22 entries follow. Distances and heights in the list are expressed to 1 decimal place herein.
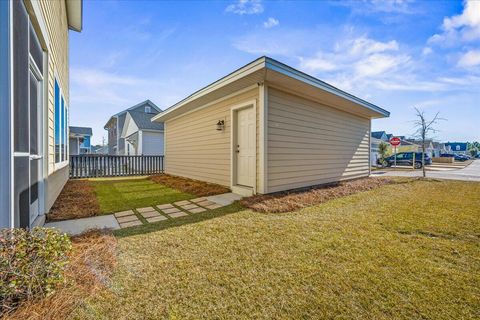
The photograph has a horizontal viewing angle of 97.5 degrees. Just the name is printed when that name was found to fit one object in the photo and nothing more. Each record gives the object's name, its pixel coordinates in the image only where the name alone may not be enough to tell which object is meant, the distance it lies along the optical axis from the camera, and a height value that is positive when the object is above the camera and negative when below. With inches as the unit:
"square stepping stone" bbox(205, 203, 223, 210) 176.2 -43.7
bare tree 420.2 +64.6
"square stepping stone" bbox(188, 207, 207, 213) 166.5 -44.2
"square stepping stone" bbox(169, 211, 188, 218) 153.2 -44.4
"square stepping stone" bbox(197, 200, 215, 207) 186.9 -43.5
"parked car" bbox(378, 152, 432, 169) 690.8 -14.6
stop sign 589.6 +41.9
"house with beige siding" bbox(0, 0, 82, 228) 67.2 +20.9
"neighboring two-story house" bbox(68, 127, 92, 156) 682.9 +49.4
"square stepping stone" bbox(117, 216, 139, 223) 144.4 -44.8
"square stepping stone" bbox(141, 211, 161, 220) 153.6 -44.7
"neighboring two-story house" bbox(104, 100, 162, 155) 828.1 +143.6
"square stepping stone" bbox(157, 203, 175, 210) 178.6 -44.2
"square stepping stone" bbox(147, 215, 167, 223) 144.1 -44.7
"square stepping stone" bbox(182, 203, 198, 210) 175.6 -44.1
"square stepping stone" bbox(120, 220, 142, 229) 131.9 -44.7
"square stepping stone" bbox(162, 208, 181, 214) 166.6 -44.4
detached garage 202.4 +31.0
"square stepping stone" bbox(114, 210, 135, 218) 156.0 -44.7
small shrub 50.9 -28.9
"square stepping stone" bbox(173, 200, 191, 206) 188.4 -43.8
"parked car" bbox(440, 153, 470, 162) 1234.0 -11.6
